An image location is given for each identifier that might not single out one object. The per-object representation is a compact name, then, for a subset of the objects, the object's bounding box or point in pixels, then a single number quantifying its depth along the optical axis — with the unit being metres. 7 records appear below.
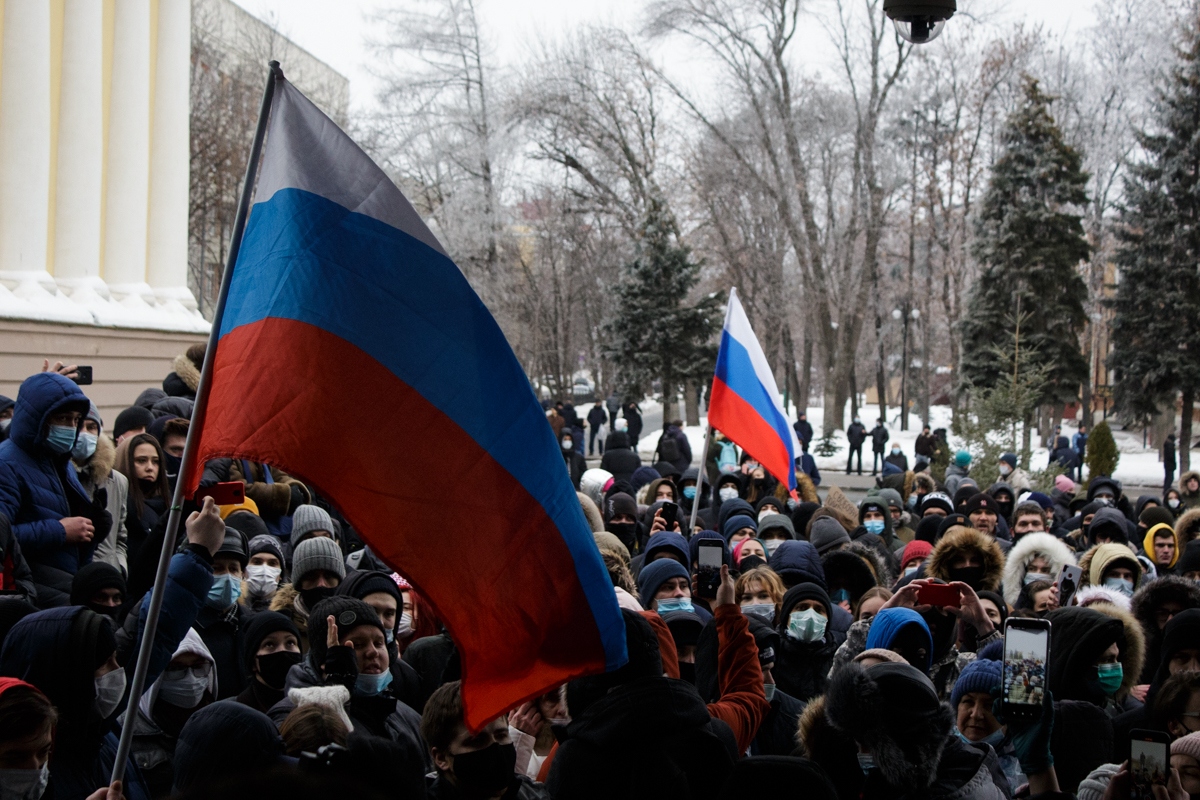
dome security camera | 5.31
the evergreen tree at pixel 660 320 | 35.84
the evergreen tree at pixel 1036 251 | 37.53
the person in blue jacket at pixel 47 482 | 5.45
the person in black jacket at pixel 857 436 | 30.41
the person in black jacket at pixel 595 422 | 31.87
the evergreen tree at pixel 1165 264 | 33.88
